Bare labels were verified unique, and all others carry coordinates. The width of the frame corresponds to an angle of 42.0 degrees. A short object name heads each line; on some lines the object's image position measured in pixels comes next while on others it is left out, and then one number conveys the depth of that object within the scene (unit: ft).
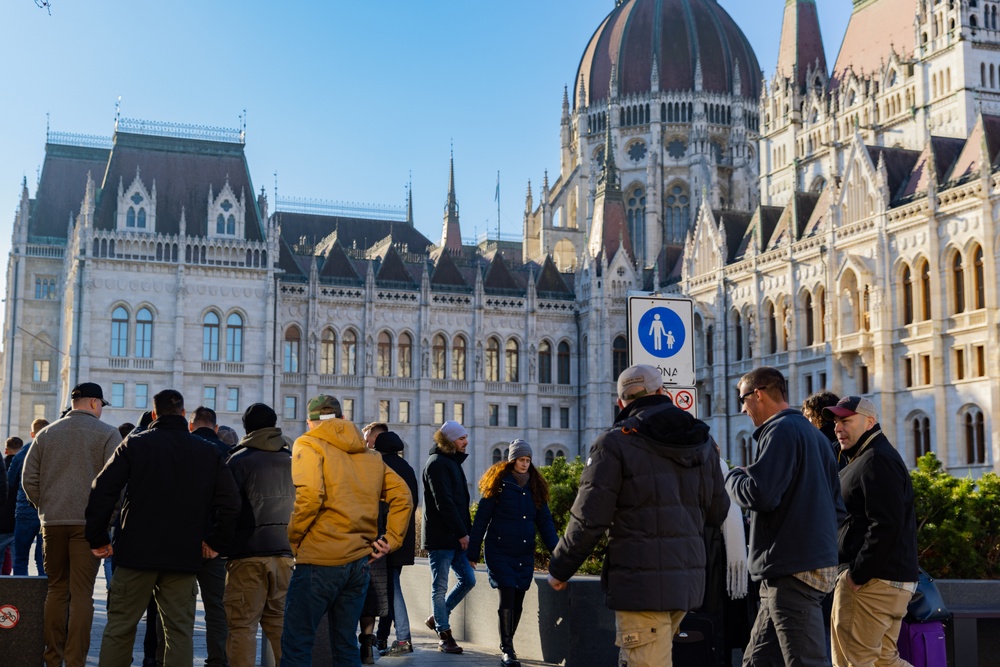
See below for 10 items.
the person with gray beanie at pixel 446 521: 43.37
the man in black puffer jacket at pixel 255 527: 34.12
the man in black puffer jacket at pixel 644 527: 25.20
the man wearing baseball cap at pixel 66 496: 36.14
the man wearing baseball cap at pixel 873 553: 29.32
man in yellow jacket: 30.45
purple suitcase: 32.94
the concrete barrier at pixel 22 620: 34.47
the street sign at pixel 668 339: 39.18
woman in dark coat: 40.19
